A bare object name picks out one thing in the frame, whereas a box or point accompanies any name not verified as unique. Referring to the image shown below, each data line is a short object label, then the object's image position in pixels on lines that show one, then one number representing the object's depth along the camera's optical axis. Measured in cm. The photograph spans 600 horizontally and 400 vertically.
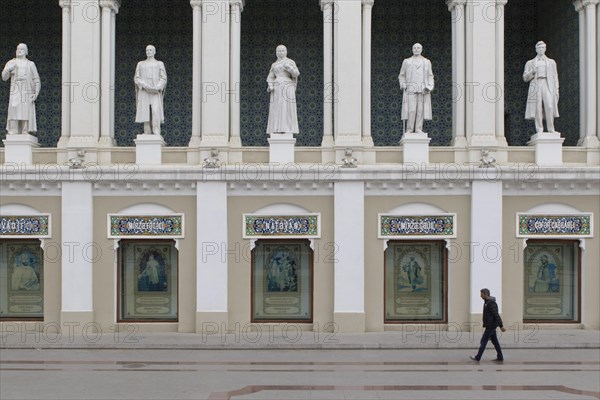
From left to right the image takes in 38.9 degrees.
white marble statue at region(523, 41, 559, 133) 2267
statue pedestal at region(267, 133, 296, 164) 2250
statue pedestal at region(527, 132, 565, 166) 2255
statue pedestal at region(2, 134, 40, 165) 2258
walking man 1806
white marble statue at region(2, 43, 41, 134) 2275
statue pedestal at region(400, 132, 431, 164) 2252
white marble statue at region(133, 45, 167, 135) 2273
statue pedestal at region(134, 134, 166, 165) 2255
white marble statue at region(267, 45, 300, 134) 2258
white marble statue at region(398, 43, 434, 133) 2262
